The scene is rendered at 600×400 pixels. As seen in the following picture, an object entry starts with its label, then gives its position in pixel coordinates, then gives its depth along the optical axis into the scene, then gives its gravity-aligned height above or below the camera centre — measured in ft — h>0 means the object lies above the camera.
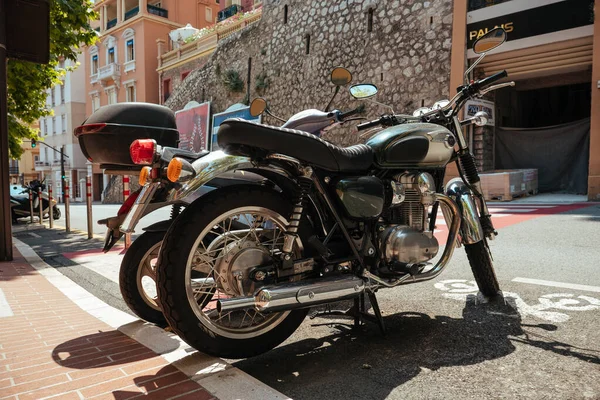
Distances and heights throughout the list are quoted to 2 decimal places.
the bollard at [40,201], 43.01 -2.45
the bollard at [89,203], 28.71 -1.82
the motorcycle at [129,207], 8.87 -0.72
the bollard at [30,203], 41.93 -2.62
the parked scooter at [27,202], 43.29 -2.61
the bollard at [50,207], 38.20 -2.71
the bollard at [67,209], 33.58 -2.56
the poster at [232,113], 68.85 +9.72
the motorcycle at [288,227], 6.84 -0.89
